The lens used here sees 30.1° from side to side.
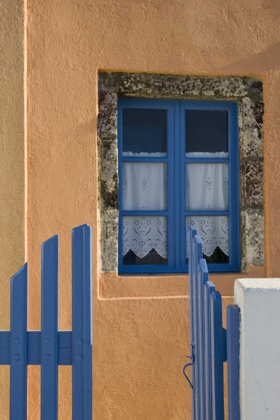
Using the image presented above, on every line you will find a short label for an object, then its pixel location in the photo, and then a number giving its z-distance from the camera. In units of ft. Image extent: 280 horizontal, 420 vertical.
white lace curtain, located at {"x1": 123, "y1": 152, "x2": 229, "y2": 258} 13.91
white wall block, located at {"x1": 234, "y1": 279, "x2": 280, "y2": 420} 5.90
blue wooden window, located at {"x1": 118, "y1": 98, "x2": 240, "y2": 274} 13.79
